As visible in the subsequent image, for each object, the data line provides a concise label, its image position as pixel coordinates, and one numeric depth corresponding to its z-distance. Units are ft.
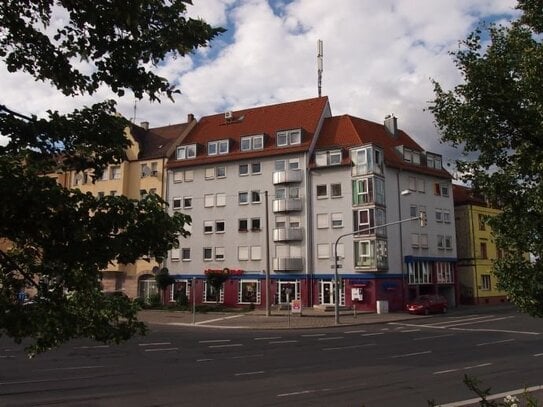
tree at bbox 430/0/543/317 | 22.90
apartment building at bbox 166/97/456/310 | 154.71
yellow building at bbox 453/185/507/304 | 187.11
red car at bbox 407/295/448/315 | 145.07
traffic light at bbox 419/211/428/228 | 101.09
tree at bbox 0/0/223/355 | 12.35
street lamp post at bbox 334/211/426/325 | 113.24
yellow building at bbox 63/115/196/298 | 176.76
